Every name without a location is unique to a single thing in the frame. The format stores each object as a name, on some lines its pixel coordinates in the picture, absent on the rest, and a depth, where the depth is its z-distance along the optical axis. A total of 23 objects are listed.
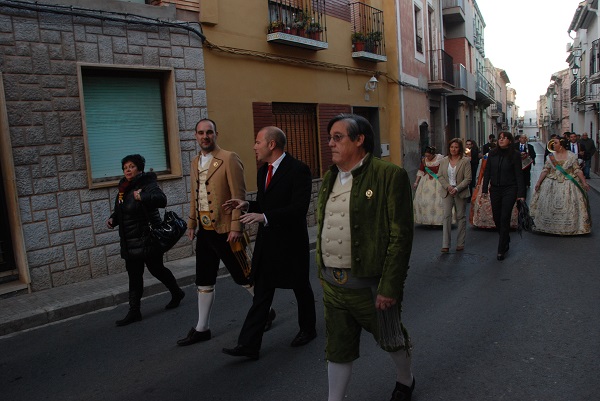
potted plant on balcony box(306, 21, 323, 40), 11.80
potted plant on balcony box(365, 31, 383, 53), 14.20
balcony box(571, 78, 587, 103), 30.70
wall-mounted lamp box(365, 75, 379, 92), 14.32
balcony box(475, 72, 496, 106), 30.90
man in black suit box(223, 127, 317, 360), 4.11
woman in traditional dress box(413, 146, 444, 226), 10.54
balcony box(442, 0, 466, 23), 24.02
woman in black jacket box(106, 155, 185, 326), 5.16
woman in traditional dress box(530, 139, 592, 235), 8.92
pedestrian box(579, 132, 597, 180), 19.52
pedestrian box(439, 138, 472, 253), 8.05
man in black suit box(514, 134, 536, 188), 13.09
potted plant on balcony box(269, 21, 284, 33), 10.62
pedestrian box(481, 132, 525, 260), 7.38
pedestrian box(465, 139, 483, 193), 14.64
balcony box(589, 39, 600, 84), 23.20
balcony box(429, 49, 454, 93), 19.58
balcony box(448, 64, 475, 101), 22.94
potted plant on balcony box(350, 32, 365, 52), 13.64
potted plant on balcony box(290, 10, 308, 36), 11.22
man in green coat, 2.85
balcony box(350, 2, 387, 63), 13.69
